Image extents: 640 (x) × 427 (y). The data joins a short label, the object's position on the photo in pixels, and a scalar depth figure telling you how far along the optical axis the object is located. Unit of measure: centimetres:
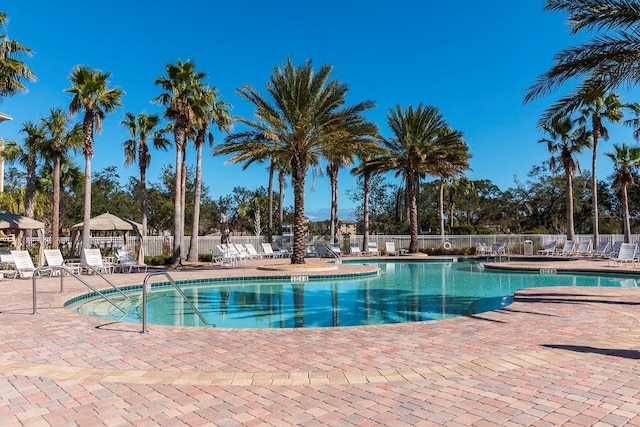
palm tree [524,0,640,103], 940
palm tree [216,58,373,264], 1766
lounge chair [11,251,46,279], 1324
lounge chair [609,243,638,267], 1698
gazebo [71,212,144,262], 1803
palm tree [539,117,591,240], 2619
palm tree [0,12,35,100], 1430
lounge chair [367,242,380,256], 2809
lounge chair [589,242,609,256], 2258
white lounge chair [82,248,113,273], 1458
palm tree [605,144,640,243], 2603
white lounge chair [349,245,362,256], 2792
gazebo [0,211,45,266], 1509
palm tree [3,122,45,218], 2316
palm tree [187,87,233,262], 2061
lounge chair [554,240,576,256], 2420
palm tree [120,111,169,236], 2648
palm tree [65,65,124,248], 1672
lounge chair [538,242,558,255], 2510
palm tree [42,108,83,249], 2203
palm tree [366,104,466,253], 2611
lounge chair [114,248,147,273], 1697
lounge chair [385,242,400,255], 2767
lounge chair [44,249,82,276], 1364
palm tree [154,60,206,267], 1892
